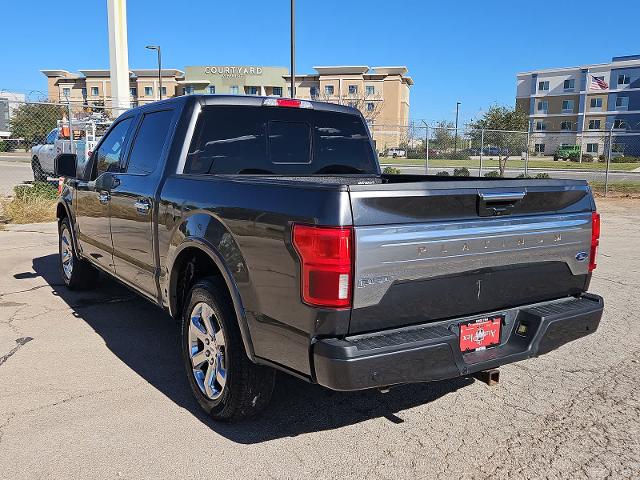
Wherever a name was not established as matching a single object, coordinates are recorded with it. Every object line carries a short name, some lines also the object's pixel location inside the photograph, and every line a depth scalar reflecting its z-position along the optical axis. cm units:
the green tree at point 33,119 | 3446
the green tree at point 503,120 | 5562
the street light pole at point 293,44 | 1925
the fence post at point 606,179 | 1910
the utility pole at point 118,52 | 2123
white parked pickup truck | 1675
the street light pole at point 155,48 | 3909
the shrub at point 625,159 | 5272
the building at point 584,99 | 7456
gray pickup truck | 268
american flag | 7812
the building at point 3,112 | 1611
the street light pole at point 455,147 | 3339
